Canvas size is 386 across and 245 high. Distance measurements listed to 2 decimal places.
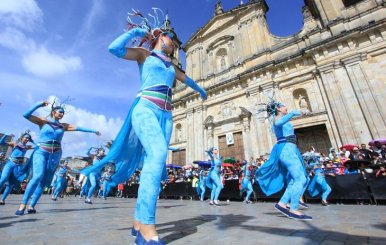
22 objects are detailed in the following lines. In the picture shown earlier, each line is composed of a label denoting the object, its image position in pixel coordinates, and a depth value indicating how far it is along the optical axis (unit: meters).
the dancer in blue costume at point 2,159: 10.83
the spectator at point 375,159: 7.07
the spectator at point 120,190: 18.04
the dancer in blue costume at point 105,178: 13.67
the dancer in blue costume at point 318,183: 7.25
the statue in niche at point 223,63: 22.54
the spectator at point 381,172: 6.55
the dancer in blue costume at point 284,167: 3.85
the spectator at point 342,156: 10.33
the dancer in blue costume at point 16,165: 6.45
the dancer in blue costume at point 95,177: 8.95
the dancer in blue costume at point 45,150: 4.52
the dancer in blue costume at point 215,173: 8.12
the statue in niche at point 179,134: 23.15
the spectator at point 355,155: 8.10
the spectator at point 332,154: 11.59
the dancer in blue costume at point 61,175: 11.99
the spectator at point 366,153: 7.86
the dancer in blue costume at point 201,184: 11.26
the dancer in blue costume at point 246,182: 9.50
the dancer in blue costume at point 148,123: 1.83
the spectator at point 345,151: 10.59
